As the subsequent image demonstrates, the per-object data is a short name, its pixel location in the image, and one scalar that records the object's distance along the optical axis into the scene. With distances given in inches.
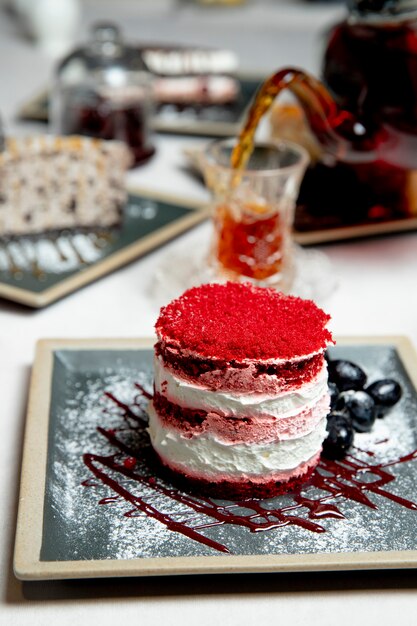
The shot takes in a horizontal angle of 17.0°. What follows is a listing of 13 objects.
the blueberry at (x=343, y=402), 27.5
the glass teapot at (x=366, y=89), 32.9
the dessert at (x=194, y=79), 45.0
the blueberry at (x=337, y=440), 26.6
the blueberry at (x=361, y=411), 27.4
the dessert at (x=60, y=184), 34.9
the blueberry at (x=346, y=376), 27.9
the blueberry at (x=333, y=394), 27.3
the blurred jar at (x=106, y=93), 39.9
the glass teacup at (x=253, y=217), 32.9
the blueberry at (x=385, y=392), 27.8
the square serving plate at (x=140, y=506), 23.5
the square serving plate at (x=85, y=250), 32.8
